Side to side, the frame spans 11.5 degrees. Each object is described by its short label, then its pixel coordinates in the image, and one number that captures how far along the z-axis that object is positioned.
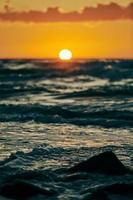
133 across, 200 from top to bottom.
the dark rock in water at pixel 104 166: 13.39
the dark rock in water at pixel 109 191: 11.12
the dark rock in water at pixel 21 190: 11.19
